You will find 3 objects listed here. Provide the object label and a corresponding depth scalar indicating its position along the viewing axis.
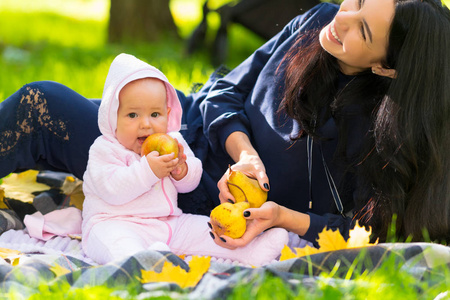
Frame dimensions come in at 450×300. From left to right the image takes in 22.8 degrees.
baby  4.94
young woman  4.87
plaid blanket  3.85
